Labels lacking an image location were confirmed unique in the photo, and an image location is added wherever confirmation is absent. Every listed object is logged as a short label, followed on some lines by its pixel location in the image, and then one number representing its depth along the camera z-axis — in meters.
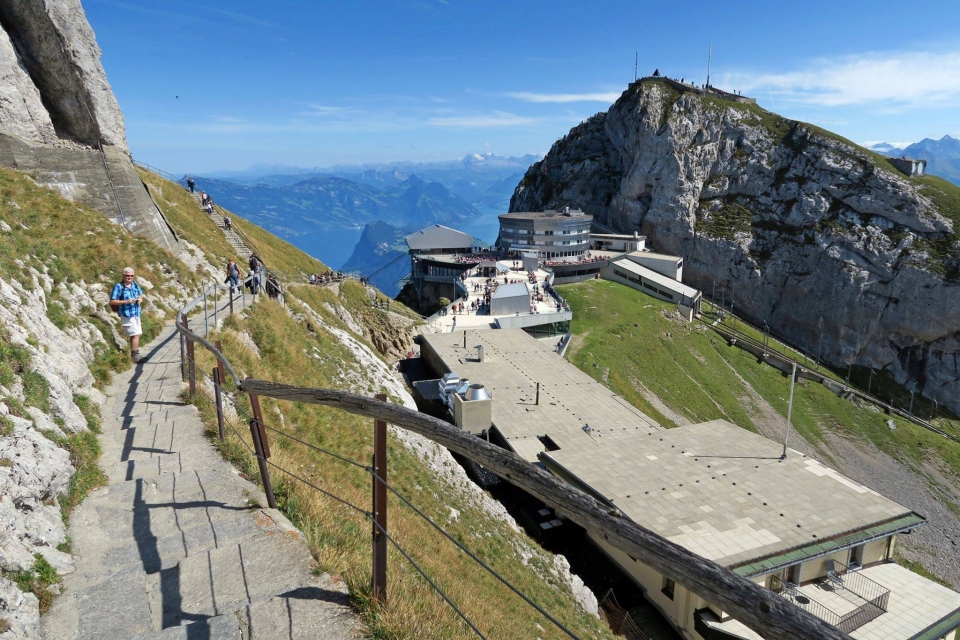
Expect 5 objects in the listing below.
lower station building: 21.95
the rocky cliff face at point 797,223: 95.00
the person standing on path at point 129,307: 14.16
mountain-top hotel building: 97.19
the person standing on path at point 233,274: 22.64
